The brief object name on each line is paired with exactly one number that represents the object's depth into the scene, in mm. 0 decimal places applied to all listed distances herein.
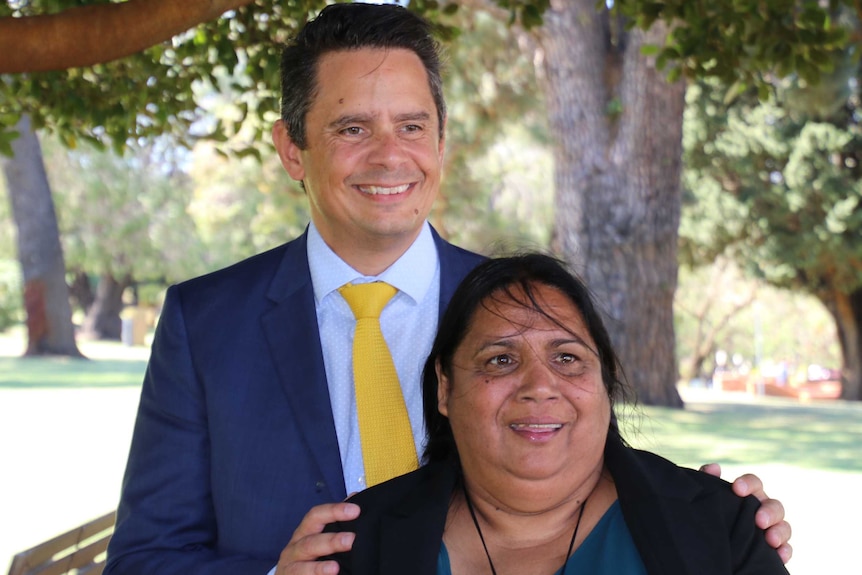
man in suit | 2814
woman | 2355
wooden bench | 3710
